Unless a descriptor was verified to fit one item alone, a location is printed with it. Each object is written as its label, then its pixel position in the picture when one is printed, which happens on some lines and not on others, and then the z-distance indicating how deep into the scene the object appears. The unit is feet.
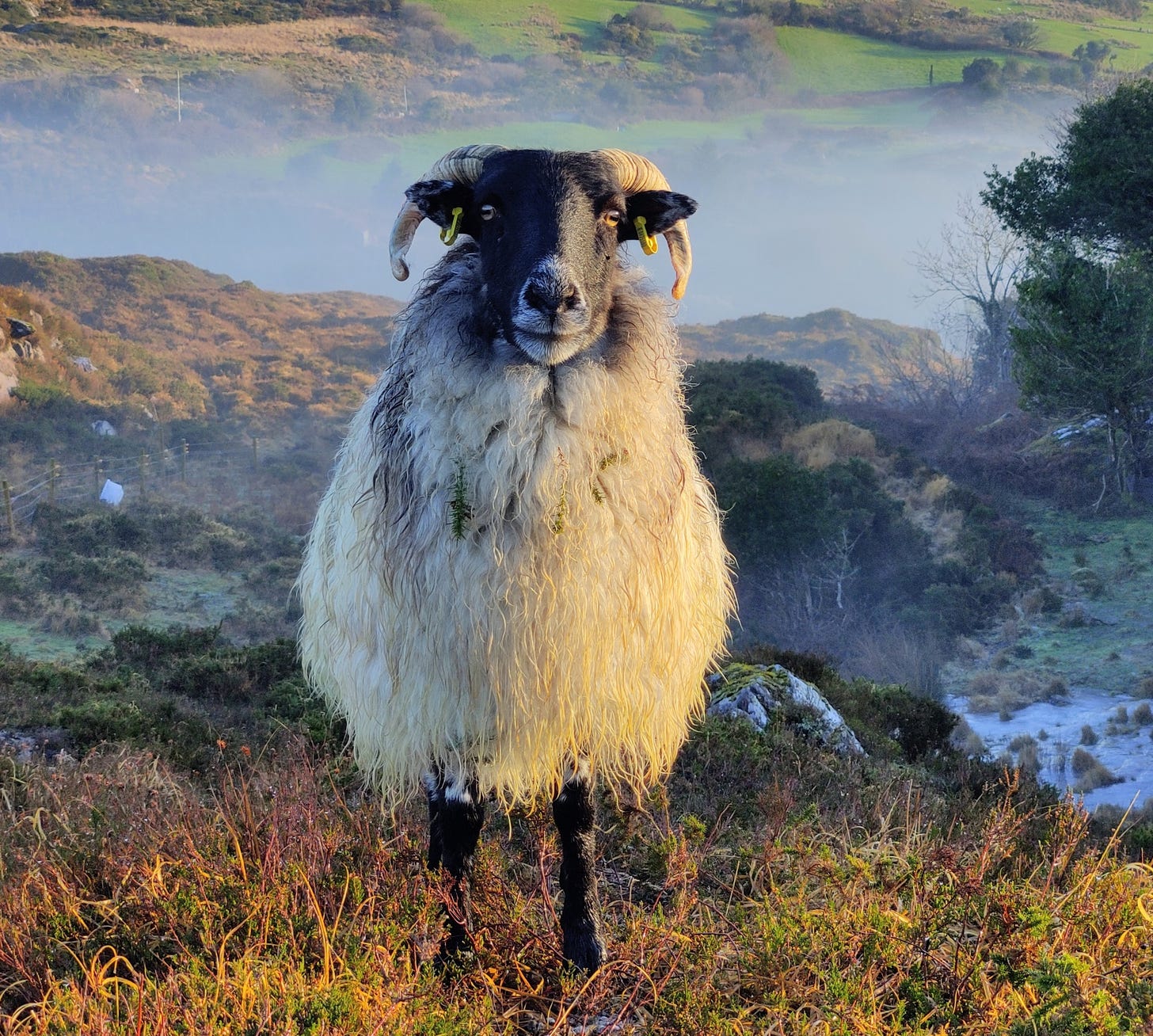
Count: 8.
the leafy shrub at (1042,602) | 59.88
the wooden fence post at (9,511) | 64.34
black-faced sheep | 10.02
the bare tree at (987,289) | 118.42
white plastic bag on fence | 78.95
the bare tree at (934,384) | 109.60
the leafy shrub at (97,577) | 55.36
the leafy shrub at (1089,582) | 61.26
